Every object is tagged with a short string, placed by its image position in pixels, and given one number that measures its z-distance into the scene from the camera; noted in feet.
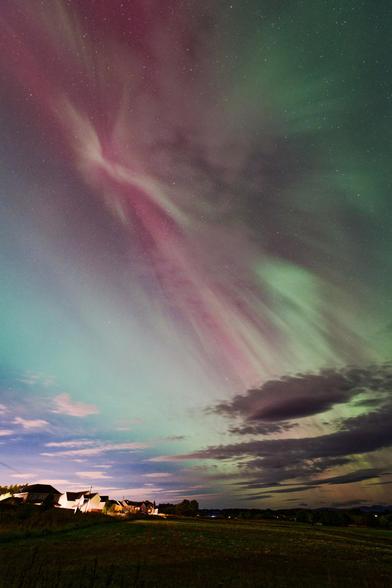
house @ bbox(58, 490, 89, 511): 486.96
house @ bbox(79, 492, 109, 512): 462.19
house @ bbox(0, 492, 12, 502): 461.94
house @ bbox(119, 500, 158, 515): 618.64
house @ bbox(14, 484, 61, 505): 488.02
